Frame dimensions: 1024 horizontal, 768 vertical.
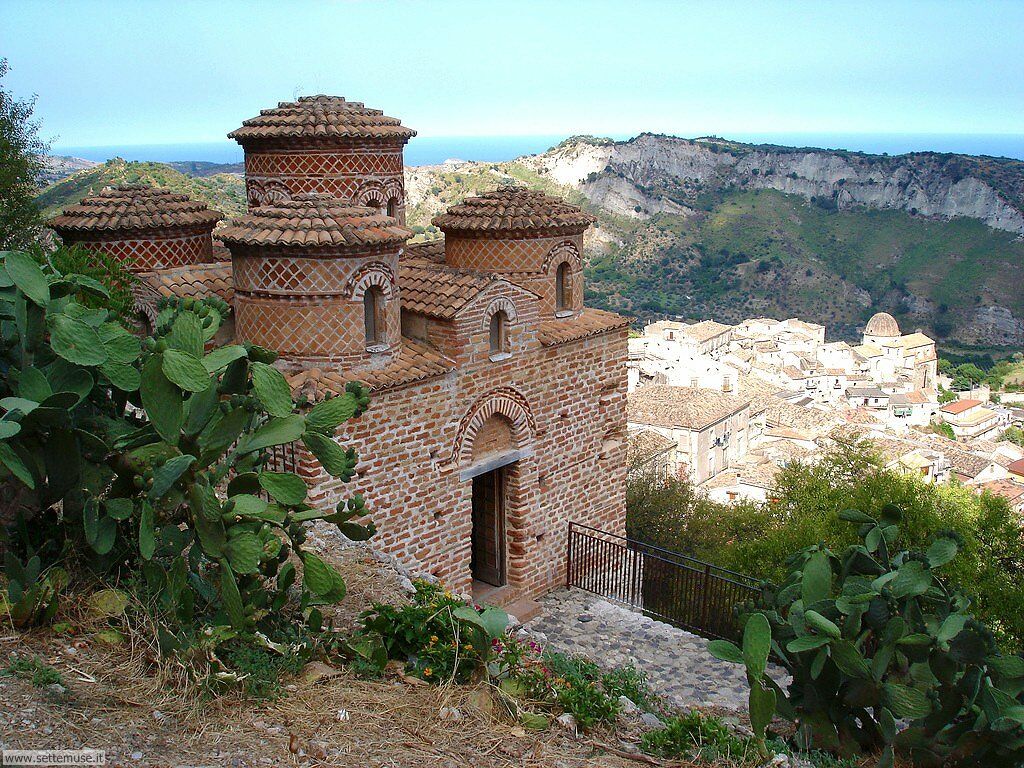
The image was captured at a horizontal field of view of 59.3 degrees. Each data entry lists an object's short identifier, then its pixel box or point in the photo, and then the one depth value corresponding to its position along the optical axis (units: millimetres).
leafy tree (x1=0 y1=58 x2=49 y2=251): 15867
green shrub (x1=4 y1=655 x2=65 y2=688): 4535
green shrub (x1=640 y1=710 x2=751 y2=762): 5305
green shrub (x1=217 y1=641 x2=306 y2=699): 4906
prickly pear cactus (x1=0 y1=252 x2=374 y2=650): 5027
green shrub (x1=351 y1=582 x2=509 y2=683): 5547
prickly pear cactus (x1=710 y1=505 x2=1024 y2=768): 6086
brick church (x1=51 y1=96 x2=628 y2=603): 9211
